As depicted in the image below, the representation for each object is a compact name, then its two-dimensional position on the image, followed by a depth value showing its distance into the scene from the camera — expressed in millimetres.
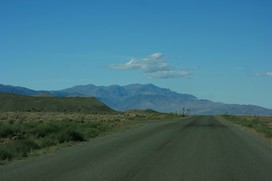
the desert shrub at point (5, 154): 18203
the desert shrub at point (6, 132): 28977
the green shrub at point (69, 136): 27720
